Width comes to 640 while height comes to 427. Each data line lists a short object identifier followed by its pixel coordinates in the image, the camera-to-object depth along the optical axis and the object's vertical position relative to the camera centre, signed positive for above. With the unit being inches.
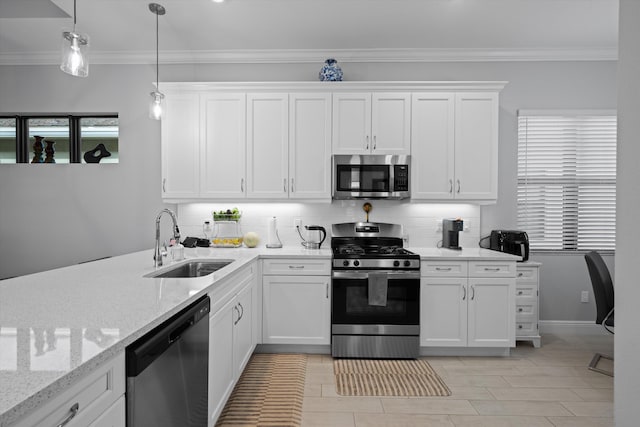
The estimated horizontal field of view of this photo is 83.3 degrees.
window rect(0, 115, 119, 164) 153.9 +29.2
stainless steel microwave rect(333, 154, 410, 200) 135.5 +12.6
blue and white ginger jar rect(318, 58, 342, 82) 137.6 +52.4
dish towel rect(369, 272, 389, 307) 122.6 -26.6
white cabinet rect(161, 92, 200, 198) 137.3 +23.6
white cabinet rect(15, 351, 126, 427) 31.8 -19.7
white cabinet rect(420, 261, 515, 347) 125.0 -33.2
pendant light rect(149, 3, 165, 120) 104.2 +29.6
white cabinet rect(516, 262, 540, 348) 134.0 -30.4
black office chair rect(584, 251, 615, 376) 110.7 -25.1
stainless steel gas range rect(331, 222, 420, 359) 123.2 -33.6
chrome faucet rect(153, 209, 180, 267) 87.3 -11.9
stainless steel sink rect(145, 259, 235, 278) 101.1 -17.4
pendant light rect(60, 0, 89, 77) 68.8 +29.8
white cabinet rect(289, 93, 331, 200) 136.6 +24.0
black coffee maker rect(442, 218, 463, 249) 137.3 -8.7
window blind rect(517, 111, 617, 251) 149.5 +12.7
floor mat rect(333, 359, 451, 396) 102.4 -51.9
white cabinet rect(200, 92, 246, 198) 137.3 +25.2
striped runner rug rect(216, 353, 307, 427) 88.9 -52.1
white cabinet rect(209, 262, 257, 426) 77.2 -32.1
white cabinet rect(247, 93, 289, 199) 137.0 +24.1
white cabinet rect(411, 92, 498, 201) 134.9 +24.1
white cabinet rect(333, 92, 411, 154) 135.9 +33.0
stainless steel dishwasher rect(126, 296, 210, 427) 45.7 -24.8
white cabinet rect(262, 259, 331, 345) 126.0 -32.6
